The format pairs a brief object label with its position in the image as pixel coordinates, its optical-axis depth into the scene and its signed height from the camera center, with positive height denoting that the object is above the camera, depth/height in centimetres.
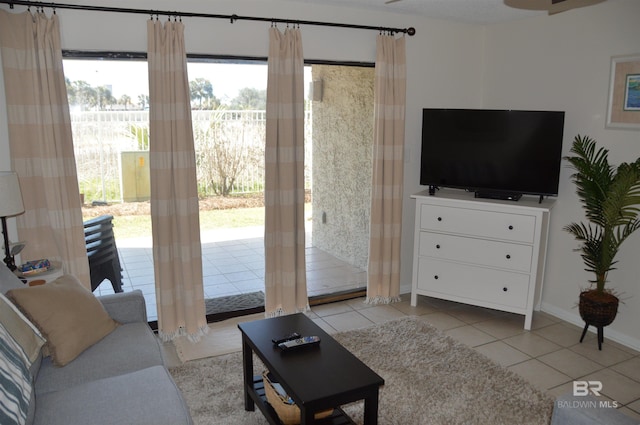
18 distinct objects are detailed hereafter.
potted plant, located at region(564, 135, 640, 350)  320 -51
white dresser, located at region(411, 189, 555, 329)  371 -89
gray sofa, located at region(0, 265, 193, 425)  189 -106
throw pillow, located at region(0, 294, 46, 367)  206 -84
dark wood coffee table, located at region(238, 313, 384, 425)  204 -105
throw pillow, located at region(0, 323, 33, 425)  165 -89
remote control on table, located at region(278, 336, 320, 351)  238 -101
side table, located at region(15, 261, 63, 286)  281 -82
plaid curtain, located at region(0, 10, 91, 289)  288 -3
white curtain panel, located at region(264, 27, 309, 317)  357 -32
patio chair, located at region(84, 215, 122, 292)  355 -85
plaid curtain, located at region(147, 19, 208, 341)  321 -38
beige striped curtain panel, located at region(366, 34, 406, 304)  397 -30
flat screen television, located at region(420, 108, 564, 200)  373 -12
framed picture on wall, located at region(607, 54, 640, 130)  339 +30
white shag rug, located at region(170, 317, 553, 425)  266 -148
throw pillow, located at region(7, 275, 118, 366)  231 -88
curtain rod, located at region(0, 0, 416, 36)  288 +79
